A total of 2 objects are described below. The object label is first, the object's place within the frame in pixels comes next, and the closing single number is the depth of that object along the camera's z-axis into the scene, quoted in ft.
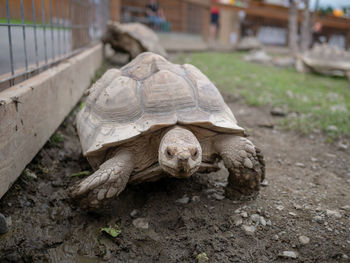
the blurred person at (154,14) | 31.09
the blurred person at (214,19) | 42.74
